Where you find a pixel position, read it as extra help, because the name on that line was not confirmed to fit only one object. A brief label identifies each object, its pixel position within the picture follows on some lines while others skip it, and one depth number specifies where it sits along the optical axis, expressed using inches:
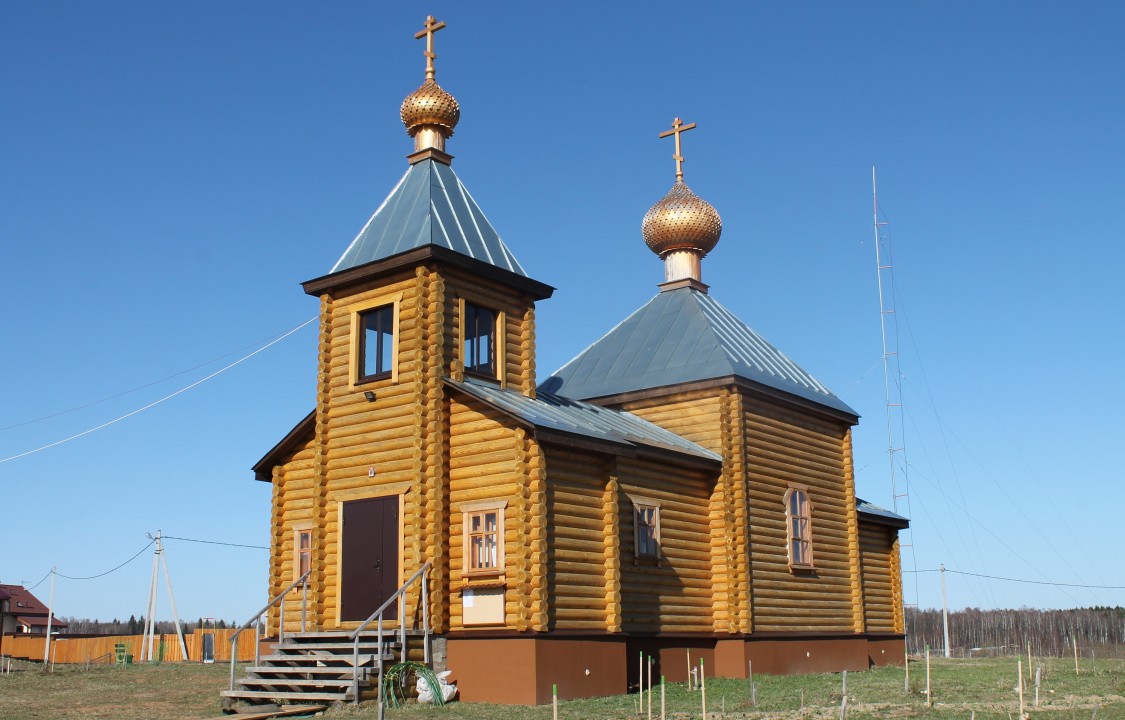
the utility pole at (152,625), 1628.9
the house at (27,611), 2484.0
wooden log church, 702.5
